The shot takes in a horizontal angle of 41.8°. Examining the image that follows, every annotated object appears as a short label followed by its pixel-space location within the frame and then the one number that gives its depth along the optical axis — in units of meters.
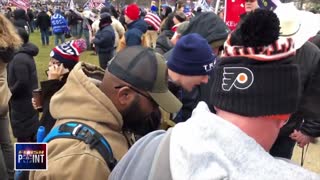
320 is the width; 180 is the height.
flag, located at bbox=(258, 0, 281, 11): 4.09
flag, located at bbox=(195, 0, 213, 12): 12.37
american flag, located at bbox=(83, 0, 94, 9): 19.87
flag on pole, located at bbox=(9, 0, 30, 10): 19.62
